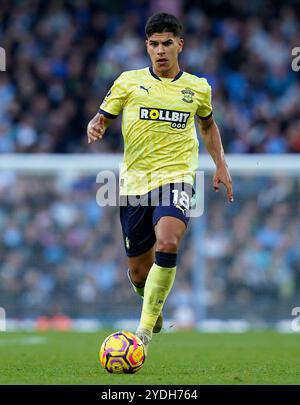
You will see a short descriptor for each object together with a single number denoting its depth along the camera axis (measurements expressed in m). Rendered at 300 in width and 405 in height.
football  14.35
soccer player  15.91
